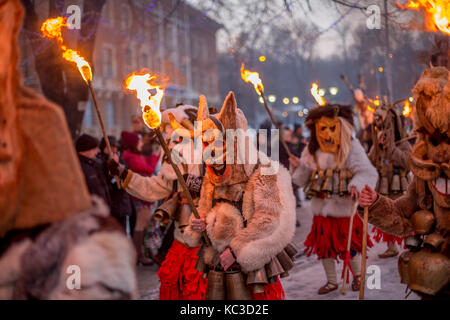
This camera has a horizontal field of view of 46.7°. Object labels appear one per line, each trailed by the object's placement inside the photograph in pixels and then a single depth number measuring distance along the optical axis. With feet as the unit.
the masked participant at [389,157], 25.44
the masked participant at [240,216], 12.24
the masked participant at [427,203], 11.05
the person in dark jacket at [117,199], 24.30
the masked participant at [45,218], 5.93
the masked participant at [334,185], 20.99
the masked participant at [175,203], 14.80
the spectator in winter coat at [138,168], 26.96
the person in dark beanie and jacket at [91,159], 19.69
